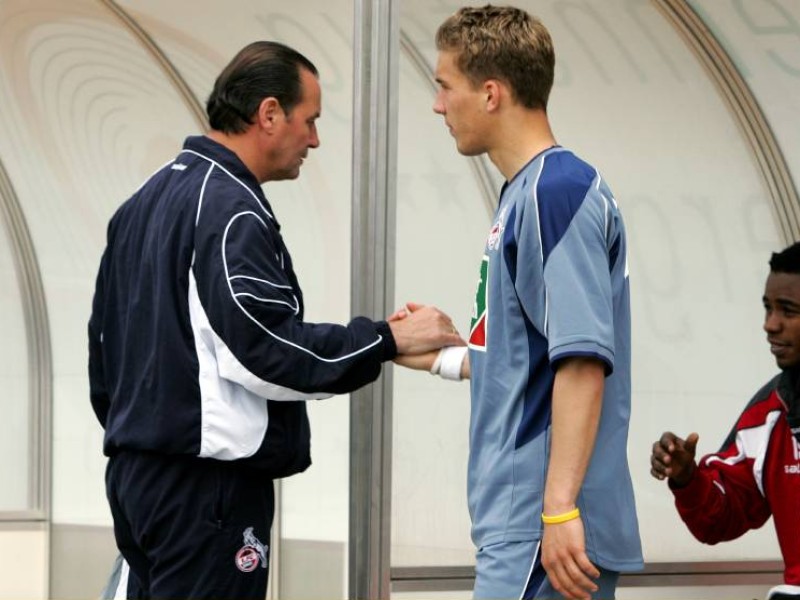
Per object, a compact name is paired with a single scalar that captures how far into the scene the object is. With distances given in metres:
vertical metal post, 9.82
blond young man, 6.42
